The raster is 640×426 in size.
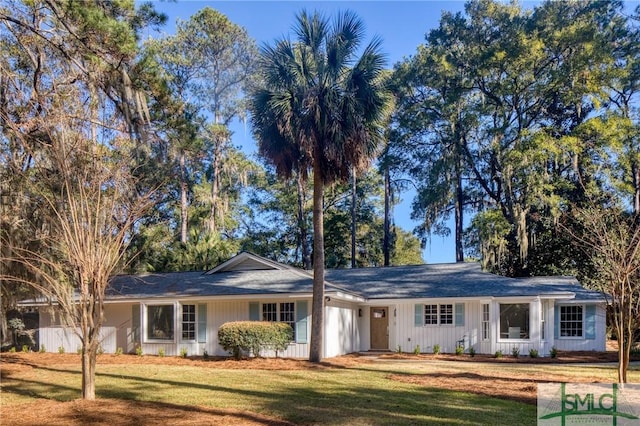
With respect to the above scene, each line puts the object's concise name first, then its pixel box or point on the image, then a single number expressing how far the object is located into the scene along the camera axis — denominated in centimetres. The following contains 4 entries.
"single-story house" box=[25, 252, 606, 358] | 1900
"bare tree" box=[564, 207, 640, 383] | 1094
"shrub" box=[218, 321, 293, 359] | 1730
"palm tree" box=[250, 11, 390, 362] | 1580
